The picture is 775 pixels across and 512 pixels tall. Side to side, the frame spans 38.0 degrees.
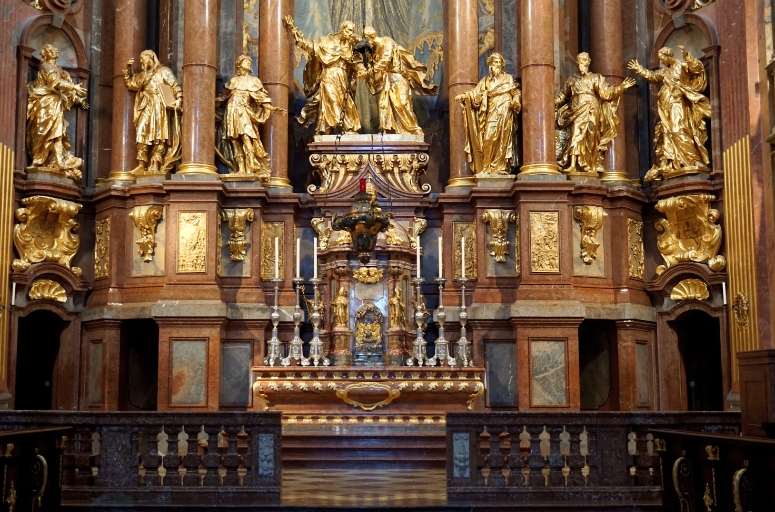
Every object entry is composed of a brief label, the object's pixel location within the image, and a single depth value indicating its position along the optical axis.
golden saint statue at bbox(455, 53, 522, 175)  17.86
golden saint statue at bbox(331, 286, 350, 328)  16.91
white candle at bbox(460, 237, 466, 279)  16.83
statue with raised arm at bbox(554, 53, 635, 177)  17.97
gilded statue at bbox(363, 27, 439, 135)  18.48
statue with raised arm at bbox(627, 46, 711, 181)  17.62
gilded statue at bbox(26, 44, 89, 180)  17.58
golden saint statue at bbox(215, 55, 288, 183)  17.86
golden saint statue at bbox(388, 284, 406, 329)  16.98
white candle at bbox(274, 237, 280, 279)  17.28
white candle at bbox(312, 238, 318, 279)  17.33
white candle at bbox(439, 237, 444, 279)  16.92
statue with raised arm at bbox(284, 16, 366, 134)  18.41
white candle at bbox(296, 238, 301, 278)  16.38
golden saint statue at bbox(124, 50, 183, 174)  17.83
